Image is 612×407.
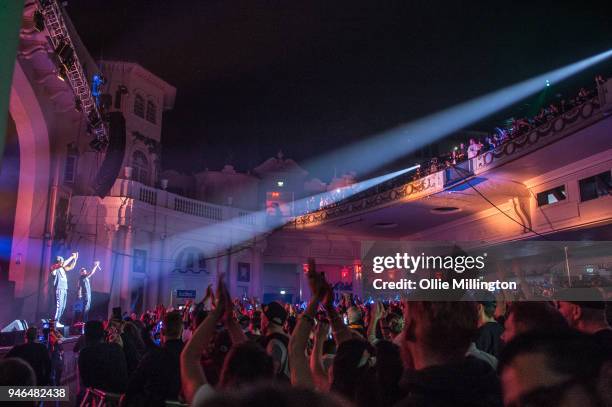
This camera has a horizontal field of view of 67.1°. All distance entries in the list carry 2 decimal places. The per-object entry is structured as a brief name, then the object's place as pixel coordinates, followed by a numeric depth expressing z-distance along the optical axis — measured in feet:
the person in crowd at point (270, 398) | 3.46
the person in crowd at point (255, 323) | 27.07
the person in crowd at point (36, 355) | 22.30
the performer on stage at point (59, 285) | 49.52
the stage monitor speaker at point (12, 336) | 35.17
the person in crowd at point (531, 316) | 7.31
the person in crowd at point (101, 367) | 20.56
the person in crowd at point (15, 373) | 9.10
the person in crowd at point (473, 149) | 64.59
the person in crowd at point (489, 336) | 18.92
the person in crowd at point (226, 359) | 7.14
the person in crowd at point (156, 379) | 14.75
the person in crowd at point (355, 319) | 20.19
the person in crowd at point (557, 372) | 5.25
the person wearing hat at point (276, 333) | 15.74
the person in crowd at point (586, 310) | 13.26
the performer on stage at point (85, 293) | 55.93
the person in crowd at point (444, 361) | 5.78
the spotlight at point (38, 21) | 36.83
